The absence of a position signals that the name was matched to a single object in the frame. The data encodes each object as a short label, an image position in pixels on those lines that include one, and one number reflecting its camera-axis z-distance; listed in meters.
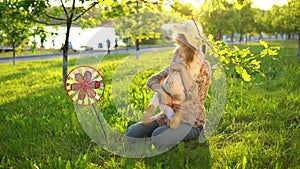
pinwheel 3.21
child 3.19
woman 3.14
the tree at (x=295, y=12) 11.76
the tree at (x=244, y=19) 32.97
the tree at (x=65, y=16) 6.66
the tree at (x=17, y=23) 6.21
